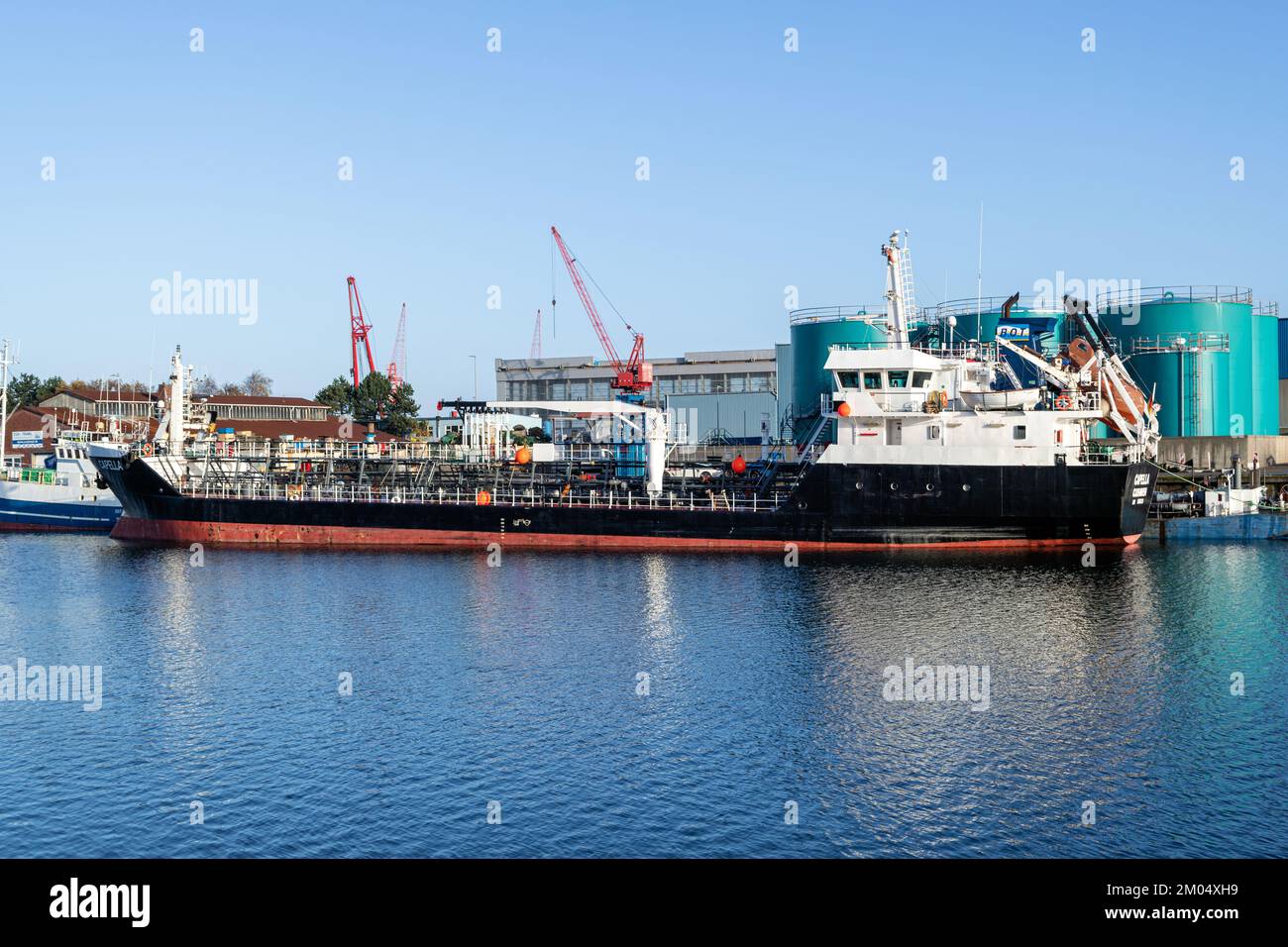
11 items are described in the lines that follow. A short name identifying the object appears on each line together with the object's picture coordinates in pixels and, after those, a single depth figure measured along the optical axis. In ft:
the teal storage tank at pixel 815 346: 367.25
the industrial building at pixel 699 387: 463.01
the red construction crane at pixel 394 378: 621.31
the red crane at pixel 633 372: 409.28
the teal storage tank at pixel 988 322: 339.98
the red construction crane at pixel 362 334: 583.99
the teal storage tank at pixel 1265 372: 327.06
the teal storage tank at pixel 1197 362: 317.22
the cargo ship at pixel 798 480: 217.36
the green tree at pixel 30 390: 590.55
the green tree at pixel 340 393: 553.64
